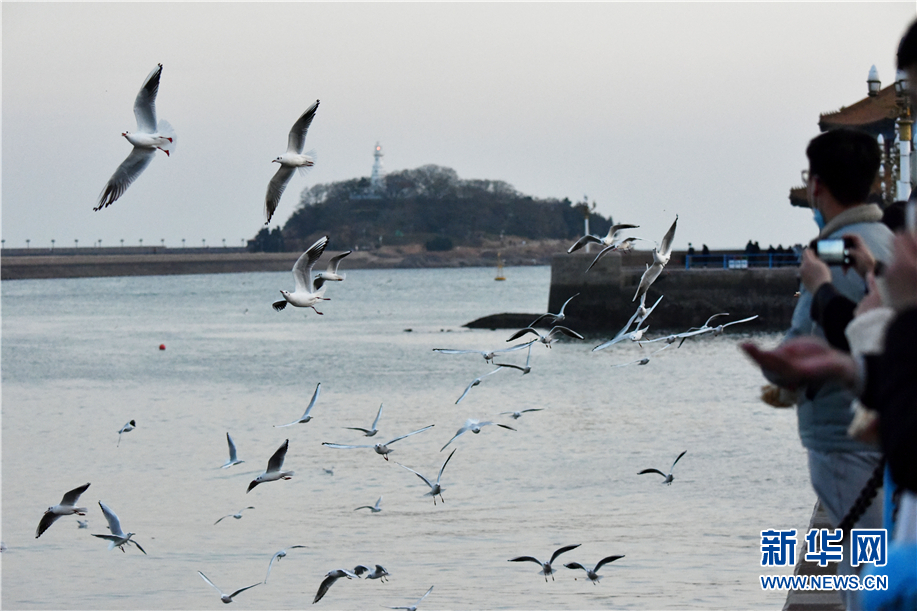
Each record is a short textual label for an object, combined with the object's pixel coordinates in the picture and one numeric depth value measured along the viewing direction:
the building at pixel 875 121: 64.19
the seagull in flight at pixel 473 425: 20.89
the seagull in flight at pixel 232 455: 21.58
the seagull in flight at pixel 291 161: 16.19
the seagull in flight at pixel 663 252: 20.23
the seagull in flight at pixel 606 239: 21.41
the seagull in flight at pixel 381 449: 20.43
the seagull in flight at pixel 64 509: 17.78
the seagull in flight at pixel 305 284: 16.75
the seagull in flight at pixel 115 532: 19.22
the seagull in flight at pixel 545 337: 22.09
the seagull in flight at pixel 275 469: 18.33
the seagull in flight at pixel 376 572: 16.84
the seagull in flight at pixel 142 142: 15.37
